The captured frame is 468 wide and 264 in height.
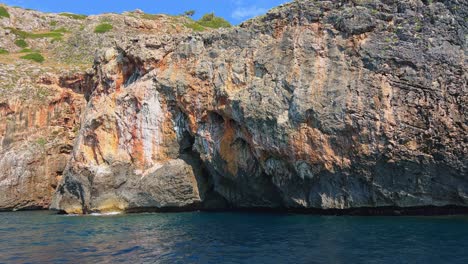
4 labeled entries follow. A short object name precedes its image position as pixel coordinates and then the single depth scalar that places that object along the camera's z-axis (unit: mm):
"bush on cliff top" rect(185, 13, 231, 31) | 80438
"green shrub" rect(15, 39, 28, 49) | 69000
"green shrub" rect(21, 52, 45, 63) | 62125
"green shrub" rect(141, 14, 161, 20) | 80925
